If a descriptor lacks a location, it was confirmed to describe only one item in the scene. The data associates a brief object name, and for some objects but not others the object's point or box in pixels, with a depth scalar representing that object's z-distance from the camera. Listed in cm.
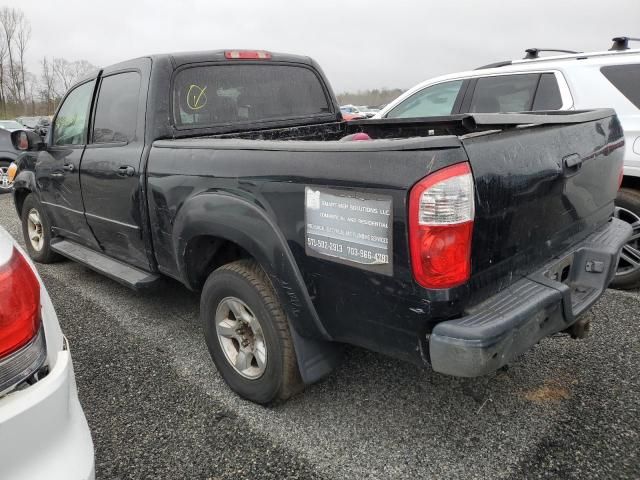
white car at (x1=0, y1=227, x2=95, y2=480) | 121
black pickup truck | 171
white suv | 385
